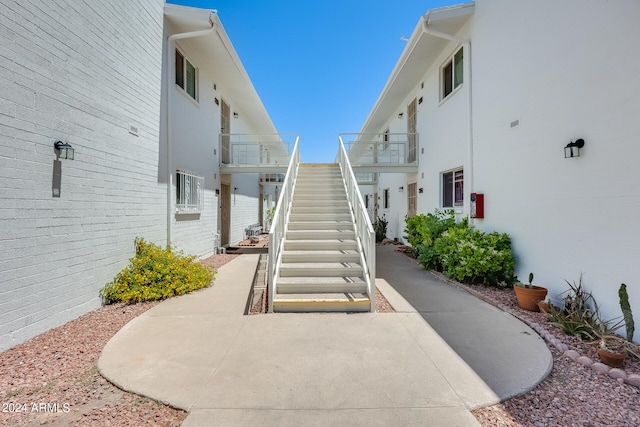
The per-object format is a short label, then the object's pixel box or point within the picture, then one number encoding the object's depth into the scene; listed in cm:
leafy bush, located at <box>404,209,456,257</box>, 697
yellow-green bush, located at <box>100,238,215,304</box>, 464
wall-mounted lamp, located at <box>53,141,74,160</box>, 365
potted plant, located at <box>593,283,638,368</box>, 278
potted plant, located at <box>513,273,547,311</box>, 420
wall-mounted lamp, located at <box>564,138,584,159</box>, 379
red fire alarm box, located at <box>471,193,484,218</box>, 621
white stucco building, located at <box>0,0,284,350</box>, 320
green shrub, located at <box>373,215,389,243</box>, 1218
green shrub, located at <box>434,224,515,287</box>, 514
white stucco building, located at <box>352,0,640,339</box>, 332
